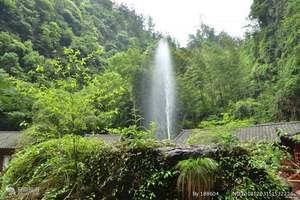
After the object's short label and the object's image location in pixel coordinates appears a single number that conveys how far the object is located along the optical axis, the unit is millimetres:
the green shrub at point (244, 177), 4183
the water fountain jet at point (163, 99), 22297
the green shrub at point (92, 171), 4531
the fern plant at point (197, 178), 4152
